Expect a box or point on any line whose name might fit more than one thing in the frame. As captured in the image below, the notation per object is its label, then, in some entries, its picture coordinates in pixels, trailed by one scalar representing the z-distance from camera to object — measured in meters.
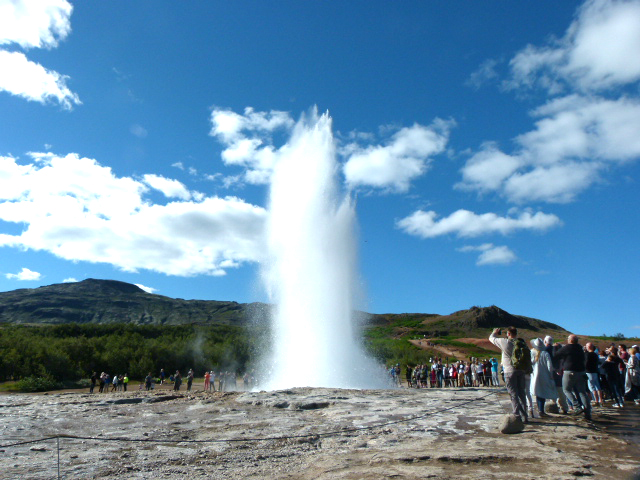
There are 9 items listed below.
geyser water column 20.95
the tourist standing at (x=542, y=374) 8.85
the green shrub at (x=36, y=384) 35.22
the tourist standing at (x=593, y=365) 10.33
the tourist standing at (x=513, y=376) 8.03
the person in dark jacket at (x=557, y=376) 9.32
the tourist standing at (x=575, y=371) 8.58
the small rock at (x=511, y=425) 7.84
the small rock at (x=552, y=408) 9.68
